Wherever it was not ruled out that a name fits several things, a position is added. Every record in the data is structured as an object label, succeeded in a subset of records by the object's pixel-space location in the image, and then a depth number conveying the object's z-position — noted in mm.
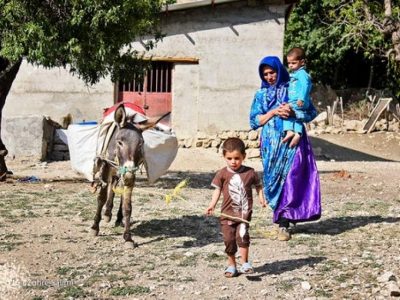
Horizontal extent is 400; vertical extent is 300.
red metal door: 16484
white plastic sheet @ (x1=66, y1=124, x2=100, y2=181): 6832
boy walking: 4996
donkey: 5875
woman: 6492
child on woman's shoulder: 6344
